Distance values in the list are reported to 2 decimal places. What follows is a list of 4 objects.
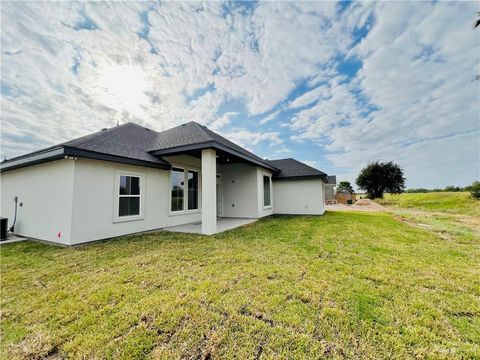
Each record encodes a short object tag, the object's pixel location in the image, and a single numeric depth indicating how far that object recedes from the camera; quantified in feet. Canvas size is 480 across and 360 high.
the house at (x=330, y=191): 92.93
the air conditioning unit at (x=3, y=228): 22.72
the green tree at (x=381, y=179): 91.81
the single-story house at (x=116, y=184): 19.10
